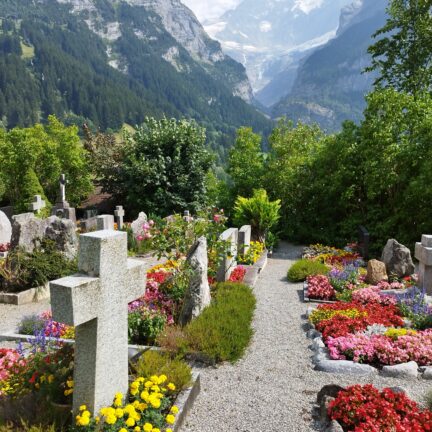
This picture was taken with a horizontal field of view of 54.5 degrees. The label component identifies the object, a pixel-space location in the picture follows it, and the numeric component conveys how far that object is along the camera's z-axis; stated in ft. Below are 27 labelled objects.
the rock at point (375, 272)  36.03
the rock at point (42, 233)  35.83
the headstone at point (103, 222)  46.69
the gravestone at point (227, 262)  33.53
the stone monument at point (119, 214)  65.87
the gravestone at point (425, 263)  32.27
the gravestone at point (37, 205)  71.46
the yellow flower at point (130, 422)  12.14
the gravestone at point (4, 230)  47.91
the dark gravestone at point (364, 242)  49.63
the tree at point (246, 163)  69.36
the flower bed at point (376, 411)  14.40
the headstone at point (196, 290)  24.27
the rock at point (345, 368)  20.08
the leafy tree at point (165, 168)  64.75
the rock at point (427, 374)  19.65
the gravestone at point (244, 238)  44.06
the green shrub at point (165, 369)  15.80
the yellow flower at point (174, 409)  13.89
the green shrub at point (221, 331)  20.63
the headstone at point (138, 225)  52.52
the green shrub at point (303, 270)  38.45
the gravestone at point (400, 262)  37.83
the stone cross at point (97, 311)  11.95
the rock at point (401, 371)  19.71
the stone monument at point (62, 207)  72.90
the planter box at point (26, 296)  31.78
